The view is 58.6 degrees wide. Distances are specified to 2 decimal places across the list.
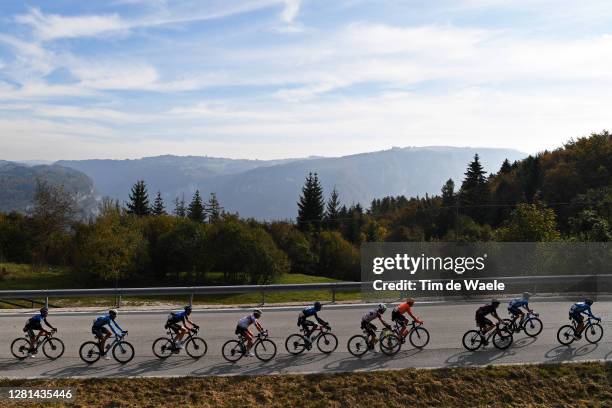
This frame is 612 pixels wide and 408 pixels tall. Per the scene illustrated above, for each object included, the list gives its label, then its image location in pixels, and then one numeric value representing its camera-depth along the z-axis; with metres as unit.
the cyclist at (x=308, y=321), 15.23
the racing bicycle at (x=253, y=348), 14.91
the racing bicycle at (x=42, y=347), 14.94
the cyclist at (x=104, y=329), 14.52
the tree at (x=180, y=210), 116.82
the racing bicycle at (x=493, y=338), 15.63
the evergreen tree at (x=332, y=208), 108.49
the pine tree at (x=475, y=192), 77.64
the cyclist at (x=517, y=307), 16.11
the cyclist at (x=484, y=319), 15.40
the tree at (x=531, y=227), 28.55
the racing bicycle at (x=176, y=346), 15.01
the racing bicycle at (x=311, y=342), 15.34
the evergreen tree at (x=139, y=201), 96.44
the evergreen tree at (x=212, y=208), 95.12
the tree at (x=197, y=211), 89.16
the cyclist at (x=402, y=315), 15.23
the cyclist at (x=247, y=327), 14.79
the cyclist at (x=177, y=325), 14.93
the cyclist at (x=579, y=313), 15.78
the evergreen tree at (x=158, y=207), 104.39
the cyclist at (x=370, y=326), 15.19
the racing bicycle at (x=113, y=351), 14.68
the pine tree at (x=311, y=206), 92.55
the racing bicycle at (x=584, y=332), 16.03
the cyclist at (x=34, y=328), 14.73
